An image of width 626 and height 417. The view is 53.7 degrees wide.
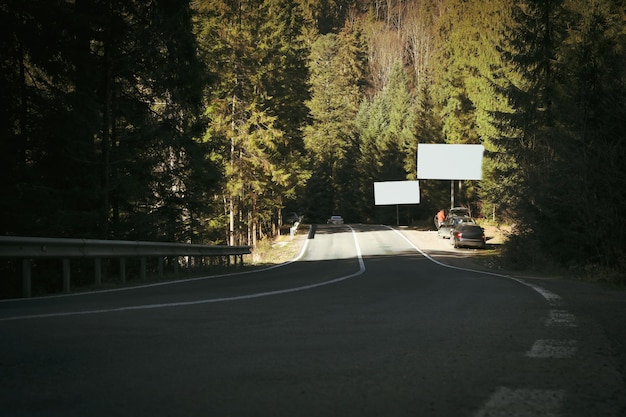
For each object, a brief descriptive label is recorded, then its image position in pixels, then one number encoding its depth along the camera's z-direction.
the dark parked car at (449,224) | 46.41
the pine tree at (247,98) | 42.00
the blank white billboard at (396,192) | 77.94
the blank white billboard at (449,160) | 53.75
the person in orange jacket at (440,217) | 53.58
